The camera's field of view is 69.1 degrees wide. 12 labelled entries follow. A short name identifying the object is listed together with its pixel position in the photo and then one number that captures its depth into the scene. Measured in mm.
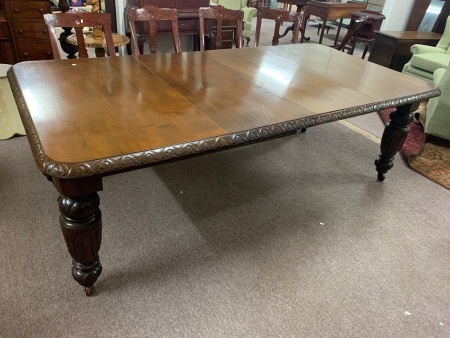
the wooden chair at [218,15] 2111
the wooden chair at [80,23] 1603
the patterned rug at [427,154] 2244
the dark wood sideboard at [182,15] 2980
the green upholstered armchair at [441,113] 2434
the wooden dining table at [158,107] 912
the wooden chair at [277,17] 2240
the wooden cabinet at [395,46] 3785
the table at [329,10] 4934
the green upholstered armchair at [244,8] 4625
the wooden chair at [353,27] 3920
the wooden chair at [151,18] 1864
